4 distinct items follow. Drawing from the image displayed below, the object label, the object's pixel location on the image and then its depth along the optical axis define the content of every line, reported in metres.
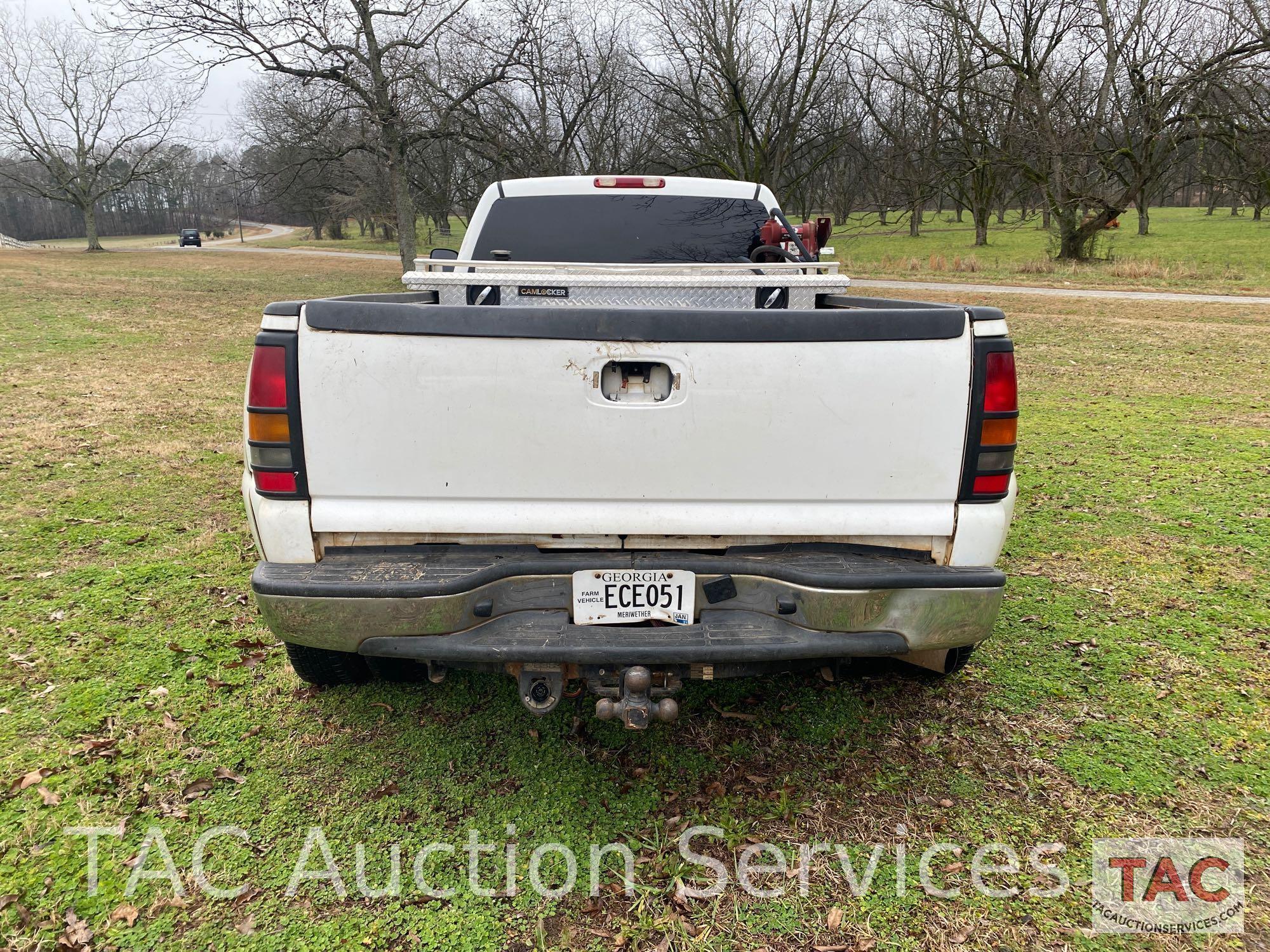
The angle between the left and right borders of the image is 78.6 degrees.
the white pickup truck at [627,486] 2.28
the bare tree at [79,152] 36.91
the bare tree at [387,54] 16.47
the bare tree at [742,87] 27.39
